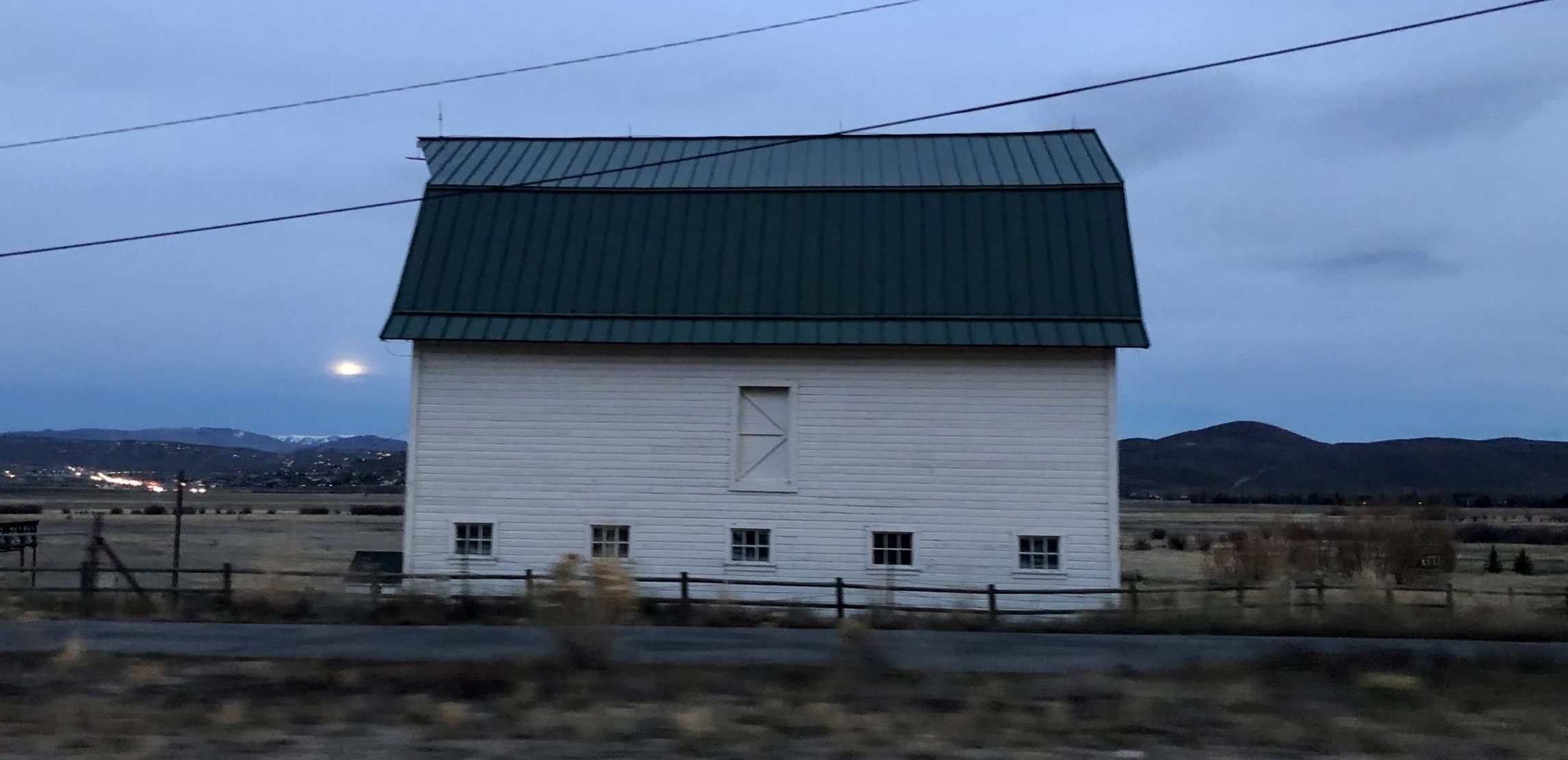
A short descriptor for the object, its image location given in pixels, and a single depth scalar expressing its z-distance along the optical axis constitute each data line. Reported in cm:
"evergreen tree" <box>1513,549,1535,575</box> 3531
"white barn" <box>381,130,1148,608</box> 2086
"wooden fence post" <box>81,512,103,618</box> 1931
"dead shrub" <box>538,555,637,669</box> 1188
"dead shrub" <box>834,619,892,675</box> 1193
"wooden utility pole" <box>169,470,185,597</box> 2052
